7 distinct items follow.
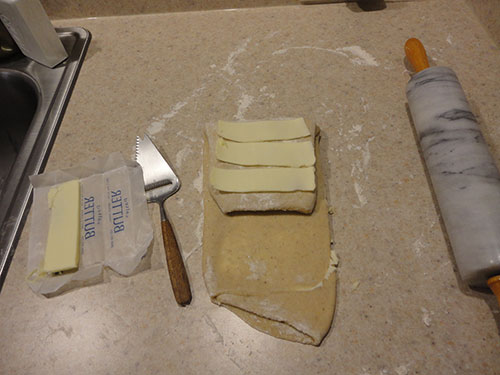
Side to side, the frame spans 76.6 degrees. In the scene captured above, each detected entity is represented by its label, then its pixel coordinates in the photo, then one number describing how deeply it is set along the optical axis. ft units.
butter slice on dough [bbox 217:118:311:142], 2.18
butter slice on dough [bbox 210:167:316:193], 1.99
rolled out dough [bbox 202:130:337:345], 1.77
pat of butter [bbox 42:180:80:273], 1.90
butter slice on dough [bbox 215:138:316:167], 2.07
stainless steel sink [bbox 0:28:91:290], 2.18
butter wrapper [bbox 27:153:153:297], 1.94
